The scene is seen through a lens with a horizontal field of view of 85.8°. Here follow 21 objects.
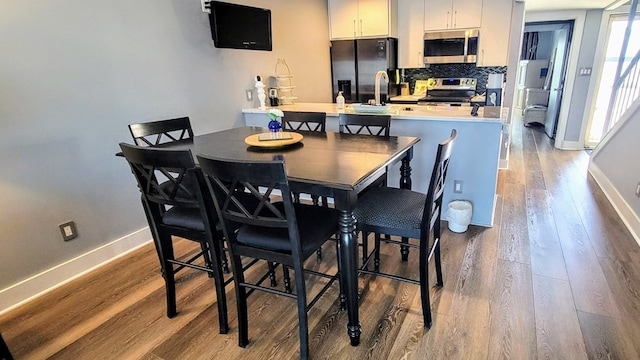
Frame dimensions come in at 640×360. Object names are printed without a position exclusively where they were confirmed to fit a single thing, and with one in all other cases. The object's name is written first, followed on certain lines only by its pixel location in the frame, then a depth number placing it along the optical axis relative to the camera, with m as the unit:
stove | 4.61
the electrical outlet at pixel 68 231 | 2.30
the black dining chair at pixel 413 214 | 1.63
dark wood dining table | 1.46
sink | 2.78
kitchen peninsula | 2.68
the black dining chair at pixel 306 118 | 2.67
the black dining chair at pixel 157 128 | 2.21
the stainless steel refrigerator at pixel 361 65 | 4.55
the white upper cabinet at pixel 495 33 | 4.18
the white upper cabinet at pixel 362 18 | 4.42
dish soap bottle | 3.37
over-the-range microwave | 4.40
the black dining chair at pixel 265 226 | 1.33
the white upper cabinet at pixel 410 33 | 4.61
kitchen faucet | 2.83
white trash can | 2.73
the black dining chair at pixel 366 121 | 2.41
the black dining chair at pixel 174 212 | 1.52
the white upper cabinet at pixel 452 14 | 4.31
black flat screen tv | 3.03
